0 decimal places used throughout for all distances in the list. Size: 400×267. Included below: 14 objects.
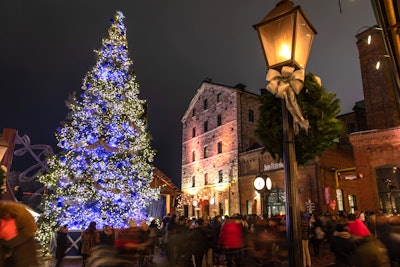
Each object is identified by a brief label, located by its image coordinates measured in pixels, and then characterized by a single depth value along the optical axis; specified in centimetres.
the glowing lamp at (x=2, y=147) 903
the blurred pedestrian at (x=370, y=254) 416
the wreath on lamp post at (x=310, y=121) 391
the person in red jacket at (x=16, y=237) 329
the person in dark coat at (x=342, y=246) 598
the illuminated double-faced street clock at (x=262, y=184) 580
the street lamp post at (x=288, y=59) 305
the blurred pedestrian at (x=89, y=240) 1053
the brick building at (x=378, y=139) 2161
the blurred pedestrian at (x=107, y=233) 993
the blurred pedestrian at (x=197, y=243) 947
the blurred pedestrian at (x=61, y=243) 1075
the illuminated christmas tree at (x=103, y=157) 1319
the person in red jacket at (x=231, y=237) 862
